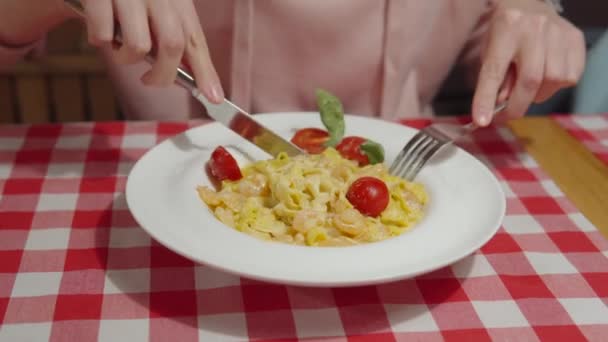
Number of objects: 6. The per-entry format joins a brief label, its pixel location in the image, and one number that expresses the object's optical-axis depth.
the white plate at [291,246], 0.82
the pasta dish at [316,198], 0.94
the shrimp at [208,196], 1.00
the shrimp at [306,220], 0.93
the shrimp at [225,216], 0.97
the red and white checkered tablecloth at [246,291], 0.86
